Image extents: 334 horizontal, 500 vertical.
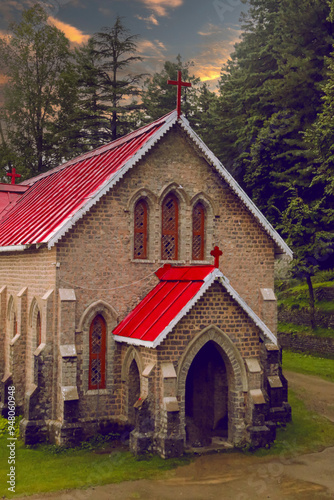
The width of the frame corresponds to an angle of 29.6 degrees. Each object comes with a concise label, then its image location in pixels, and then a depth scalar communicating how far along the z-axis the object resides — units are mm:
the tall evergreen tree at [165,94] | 54750
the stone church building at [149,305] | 20031
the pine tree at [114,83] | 51531
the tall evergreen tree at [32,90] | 49344
